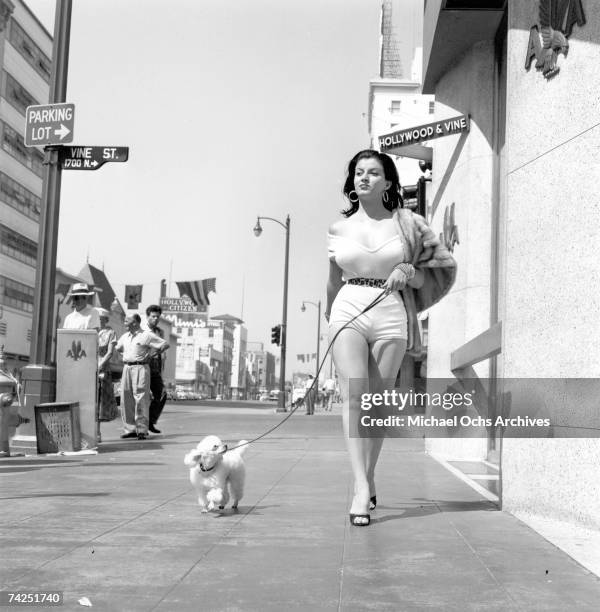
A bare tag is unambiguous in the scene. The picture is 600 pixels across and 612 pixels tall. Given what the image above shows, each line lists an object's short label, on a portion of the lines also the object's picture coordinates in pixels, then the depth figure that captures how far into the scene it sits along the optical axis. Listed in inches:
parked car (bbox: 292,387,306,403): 1656.0
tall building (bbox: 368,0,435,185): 3603.6
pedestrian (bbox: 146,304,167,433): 505.0
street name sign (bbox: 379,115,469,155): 417.7
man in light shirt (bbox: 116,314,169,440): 472.7
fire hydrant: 334.3
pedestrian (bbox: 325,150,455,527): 184.4
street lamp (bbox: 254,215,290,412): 1410.6
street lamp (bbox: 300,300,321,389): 2678.9
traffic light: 1535.8
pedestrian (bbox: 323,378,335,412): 1445.6
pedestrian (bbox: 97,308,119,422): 416.2
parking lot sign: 403.9
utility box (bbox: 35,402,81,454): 362.9
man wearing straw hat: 402.3
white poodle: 187.6
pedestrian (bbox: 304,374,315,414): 1142.1
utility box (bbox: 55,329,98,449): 388.5
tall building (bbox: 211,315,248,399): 7538.4
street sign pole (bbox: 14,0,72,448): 386.0
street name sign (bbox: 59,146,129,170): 410.0
